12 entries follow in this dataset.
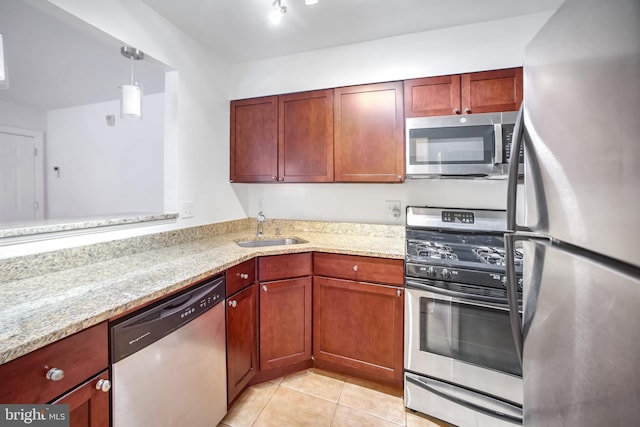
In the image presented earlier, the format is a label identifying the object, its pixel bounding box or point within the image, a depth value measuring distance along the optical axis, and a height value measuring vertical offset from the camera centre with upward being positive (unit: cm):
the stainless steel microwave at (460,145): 158 +41
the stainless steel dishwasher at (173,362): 94 -61
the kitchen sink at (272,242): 214 -24
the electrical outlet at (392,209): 218 +3
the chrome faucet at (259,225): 226 -10
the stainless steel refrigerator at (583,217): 42 -1
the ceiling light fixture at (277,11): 142 +107
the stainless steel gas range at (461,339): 137 -70
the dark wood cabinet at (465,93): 167 +77
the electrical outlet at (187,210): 195 +3
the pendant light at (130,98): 155 +67
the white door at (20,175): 343 +52
